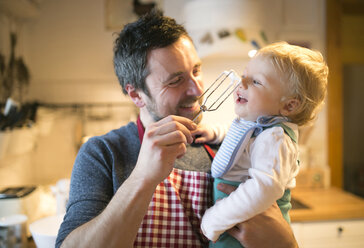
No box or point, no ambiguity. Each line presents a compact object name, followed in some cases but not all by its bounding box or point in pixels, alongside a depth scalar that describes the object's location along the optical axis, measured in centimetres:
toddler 69
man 72
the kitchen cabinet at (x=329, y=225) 165
